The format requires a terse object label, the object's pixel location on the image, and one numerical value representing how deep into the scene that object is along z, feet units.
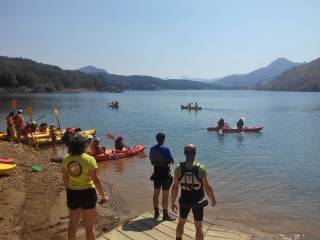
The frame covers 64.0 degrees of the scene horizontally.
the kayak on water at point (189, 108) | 141.78
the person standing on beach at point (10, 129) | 46.64
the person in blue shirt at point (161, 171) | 19.04
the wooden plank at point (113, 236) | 17.43
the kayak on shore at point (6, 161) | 28.12
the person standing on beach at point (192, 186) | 14.51
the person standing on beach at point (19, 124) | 46.95
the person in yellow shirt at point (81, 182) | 13.52
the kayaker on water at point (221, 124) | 76.93
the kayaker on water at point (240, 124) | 76.95
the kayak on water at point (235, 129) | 76.44
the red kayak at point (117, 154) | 44.09
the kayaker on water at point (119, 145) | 47.91
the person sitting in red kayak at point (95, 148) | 43.70
